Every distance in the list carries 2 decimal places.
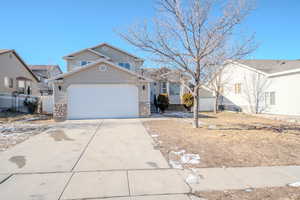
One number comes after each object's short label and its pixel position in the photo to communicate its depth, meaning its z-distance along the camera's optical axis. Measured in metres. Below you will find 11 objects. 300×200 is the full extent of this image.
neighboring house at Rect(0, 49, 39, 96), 18.44
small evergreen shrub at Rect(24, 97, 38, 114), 15.44
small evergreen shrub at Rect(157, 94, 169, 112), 16.30
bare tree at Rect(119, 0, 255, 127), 7.83
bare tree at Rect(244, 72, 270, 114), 15.62
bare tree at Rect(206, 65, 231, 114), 16.87
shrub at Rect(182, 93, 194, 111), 17.03
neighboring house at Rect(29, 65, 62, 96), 32.31
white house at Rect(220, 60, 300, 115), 13.36
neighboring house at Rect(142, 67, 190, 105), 19.50
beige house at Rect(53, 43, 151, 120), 12.08
